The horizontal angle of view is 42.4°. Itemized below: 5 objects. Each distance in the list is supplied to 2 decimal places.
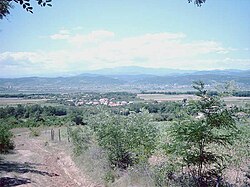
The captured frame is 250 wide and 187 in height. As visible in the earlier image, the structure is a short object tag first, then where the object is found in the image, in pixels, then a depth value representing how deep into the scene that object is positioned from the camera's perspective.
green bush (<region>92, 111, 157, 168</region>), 17.23
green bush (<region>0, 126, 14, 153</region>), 31.97
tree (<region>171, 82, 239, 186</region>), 10.41
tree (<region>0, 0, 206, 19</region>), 4.63
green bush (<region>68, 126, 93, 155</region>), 25.54
